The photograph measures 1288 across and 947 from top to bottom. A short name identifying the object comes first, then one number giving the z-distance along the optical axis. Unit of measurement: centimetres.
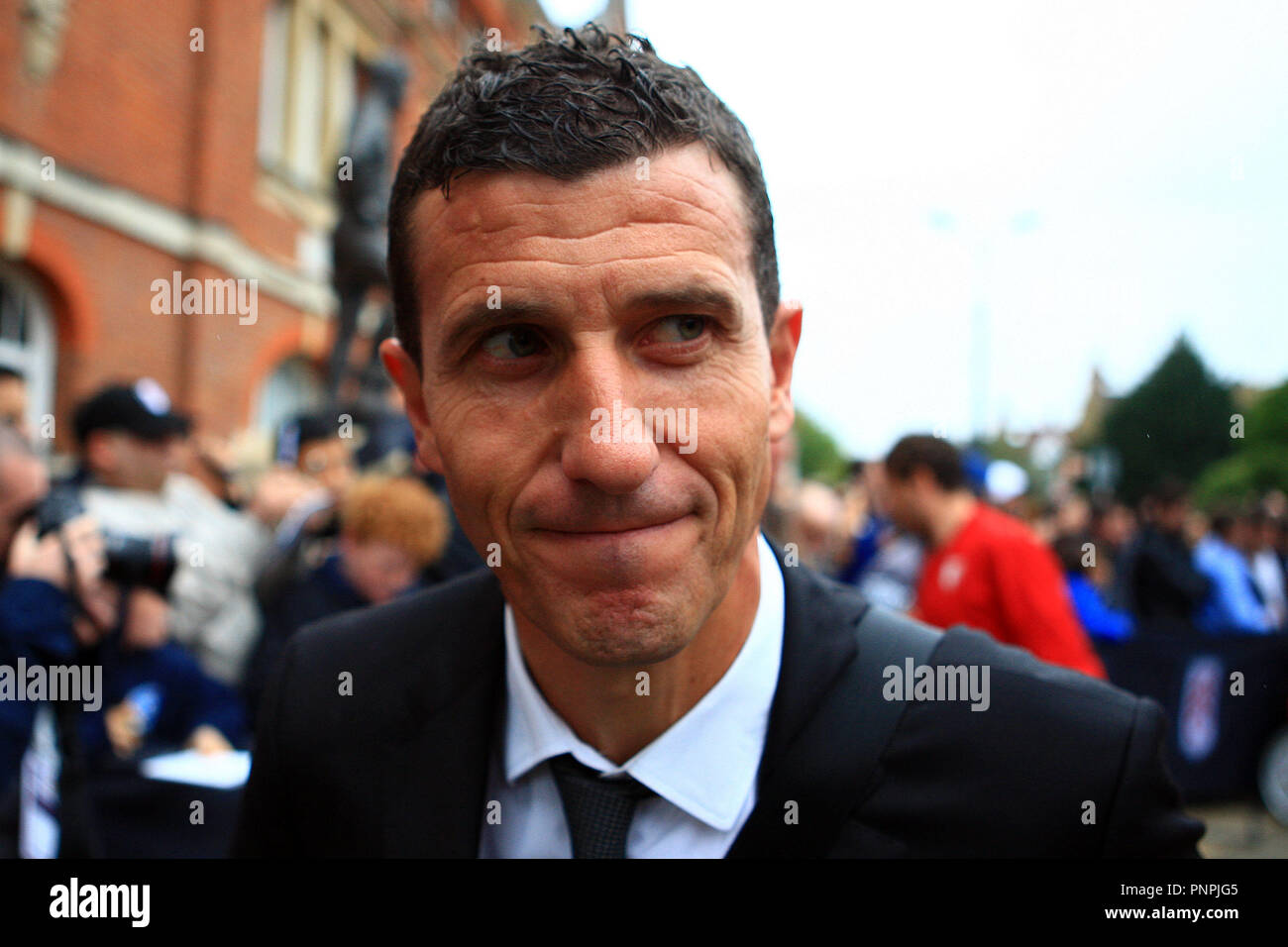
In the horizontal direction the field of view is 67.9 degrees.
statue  684
